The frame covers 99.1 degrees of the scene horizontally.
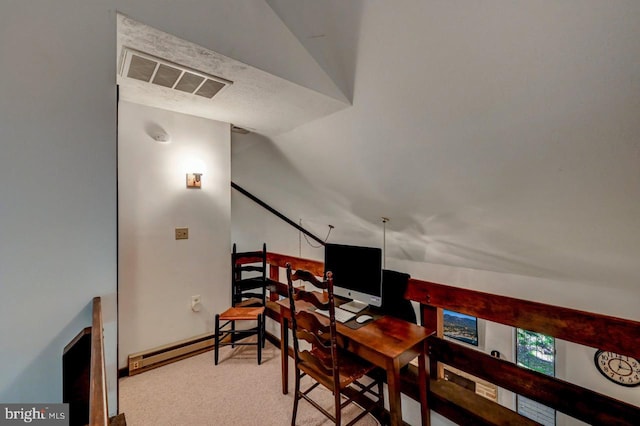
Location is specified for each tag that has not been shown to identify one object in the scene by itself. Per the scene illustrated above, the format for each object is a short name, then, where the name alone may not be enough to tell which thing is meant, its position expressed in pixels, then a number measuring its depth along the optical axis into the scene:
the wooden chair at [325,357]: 1.61
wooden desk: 1.47
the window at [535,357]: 4.09
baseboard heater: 2.44
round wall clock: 3.30
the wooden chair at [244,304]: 2.62
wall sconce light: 2.72
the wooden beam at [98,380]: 0.54
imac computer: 1.91
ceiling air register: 1.65
